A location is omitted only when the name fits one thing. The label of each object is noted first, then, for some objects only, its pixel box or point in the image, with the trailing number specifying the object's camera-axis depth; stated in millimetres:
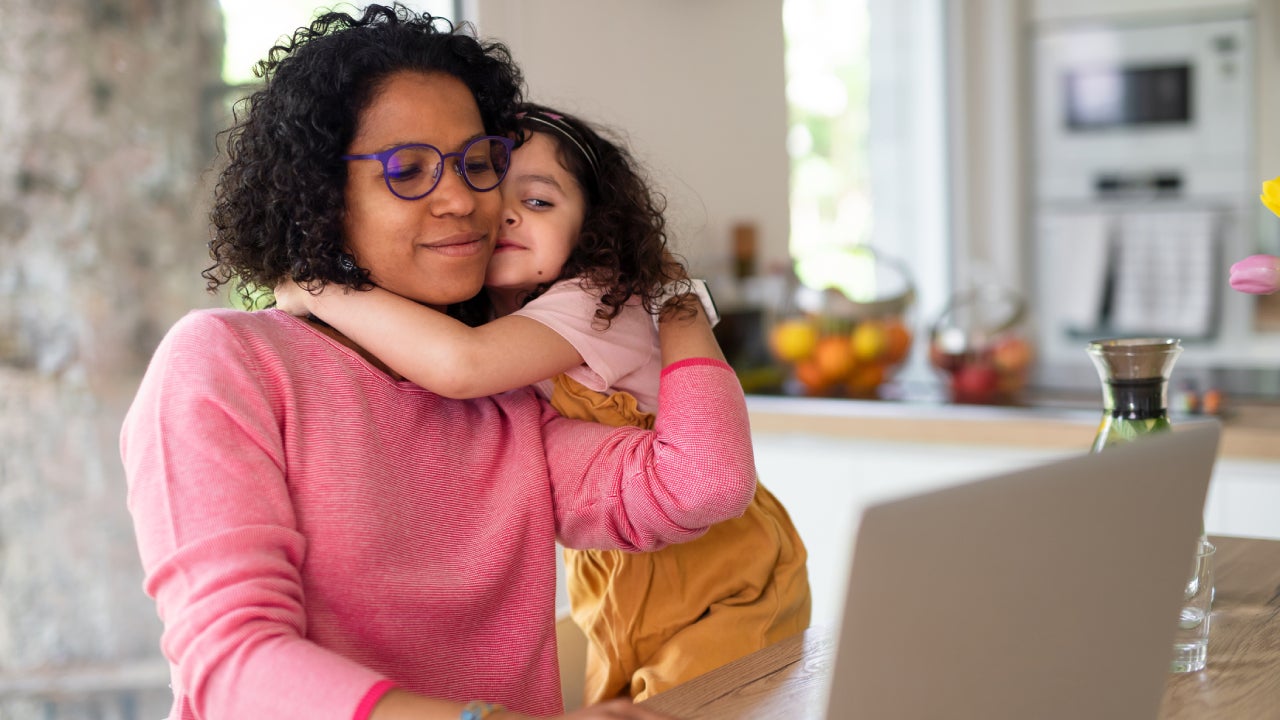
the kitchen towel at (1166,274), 4152
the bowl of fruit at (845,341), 2754
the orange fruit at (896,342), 2762
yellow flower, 1033
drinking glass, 1060
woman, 922
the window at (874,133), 3859
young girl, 1310
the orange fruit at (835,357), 2750
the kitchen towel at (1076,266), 4305
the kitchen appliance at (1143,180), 4148
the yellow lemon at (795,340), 2789
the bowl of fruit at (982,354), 2639
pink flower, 1090
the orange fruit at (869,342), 2744
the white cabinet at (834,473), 2467
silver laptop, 621
